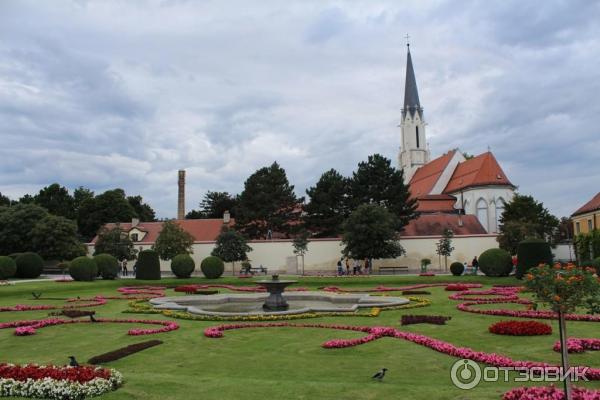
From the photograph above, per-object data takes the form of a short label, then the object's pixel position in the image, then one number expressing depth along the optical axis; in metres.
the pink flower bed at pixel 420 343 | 7.88
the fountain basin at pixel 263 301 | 15.95
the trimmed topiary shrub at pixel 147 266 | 32.88
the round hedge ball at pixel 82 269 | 30.61
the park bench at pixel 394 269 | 42.87
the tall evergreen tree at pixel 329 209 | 48.25
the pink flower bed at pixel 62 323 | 12.39
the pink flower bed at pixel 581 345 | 8.92
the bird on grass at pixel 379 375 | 7.27
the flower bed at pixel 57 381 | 6.20
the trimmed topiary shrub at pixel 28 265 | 33.97
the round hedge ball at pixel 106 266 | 32.59
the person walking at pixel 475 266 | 35.22
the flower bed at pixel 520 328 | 10.72
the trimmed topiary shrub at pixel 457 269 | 32.53
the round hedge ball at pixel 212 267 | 33.50
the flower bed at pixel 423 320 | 12.83
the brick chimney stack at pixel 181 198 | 62.84
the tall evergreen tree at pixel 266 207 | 51.28
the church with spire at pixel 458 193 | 53.06
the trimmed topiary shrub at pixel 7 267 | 30.66
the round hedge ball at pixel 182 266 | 34.16
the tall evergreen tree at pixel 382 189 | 47.47
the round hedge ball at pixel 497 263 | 30.13
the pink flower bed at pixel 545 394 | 5.56
